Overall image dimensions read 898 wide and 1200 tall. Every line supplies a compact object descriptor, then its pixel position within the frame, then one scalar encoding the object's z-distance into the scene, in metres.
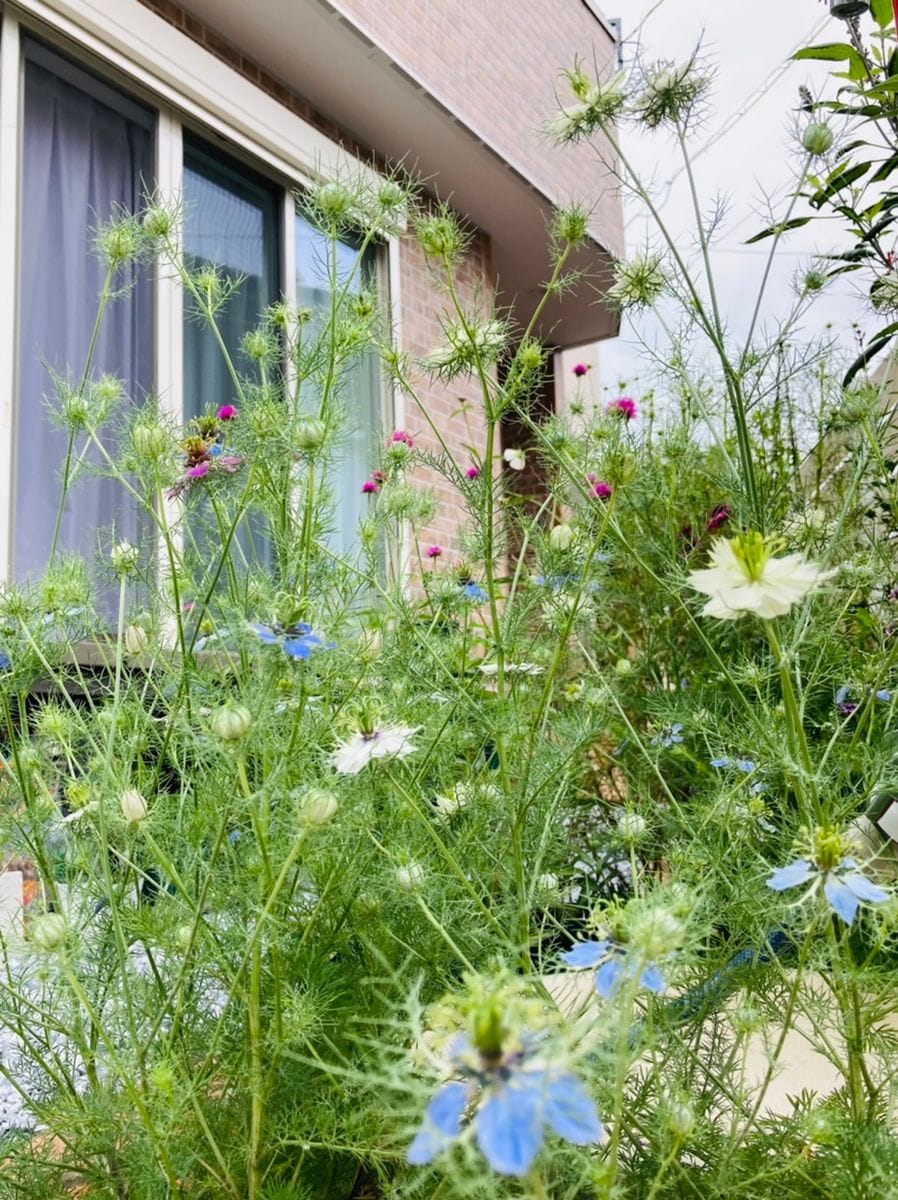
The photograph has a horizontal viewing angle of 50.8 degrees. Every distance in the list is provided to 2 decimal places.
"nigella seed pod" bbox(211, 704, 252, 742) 0.67
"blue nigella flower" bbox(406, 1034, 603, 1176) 0.35
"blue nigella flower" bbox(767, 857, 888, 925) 0.60
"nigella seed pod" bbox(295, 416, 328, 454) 0.96
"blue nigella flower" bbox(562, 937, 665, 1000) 0.51
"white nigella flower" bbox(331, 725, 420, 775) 0.75
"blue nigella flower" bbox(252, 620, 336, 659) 0.73
